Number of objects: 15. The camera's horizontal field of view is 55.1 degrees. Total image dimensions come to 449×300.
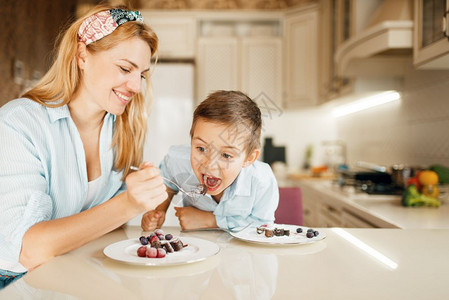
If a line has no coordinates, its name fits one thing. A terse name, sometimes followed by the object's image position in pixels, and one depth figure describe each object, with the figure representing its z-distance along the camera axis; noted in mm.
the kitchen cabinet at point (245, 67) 4191
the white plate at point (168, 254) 788
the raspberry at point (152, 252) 838
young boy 1088
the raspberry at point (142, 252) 847
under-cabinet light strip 2992
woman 893
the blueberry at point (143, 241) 927
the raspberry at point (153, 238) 909
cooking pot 2285
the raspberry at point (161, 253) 842
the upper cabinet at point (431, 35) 1840
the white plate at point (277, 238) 963
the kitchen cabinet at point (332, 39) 3129
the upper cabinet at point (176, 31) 4164
